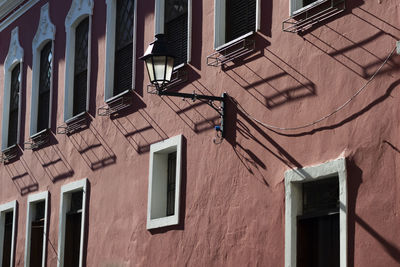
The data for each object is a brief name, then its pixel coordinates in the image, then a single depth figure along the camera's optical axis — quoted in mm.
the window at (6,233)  22562
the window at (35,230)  20688
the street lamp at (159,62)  13195
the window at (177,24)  15453
